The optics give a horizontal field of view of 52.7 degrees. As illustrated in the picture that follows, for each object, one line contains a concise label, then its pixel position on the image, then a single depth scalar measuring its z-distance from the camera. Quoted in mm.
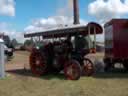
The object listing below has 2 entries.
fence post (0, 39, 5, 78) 5909
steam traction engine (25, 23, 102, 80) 5801
